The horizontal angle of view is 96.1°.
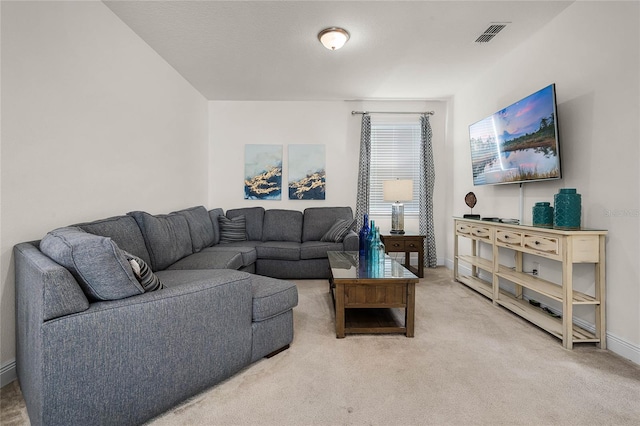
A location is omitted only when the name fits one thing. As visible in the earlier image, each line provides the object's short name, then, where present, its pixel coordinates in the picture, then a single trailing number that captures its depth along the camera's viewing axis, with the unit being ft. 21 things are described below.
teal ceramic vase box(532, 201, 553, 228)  7.95
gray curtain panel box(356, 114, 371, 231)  14.99
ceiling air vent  8.50
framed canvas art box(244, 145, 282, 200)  15.37
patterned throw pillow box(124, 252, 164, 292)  4.69
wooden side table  12.87
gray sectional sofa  3.65
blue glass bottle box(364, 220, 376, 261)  9.52
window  15.34
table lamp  13.14
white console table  6.63
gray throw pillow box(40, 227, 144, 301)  4.10
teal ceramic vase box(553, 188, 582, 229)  7.02
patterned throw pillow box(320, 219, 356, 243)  12.81
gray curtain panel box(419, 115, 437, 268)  14.84
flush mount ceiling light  8.59
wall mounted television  7.84
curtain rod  15.08
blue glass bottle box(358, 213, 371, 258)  9.76
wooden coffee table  7.12
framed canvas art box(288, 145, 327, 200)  15.31
